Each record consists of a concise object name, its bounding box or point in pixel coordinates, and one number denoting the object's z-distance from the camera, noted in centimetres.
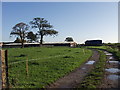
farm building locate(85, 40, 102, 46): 10812
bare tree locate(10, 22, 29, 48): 7150
